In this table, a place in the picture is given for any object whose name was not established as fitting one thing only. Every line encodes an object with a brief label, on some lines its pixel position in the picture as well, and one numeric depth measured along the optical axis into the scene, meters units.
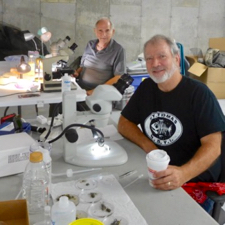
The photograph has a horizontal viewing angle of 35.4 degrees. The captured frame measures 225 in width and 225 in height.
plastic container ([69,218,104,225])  0.98
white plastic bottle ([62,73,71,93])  2.33
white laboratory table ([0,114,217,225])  1.19
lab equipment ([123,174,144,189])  1.41
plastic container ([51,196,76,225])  1.01
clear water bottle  1.24
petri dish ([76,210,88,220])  1.17
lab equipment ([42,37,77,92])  2.64
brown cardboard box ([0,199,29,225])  1.07
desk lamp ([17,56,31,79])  3.12
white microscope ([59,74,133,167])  1.52
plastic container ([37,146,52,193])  1.29
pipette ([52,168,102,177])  1.46
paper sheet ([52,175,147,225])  1.19
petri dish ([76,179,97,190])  1.35
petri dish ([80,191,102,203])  1.26
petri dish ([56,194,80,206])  1.26
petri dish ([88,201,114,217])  1.19
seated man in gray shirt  3.70
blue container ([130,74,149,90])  4.45
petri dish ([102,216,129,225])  1.15
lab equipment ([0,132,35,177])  1.42
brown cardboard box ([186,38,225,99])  5.18
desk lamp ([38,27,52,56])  3.36
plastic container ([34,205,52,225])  1.16
